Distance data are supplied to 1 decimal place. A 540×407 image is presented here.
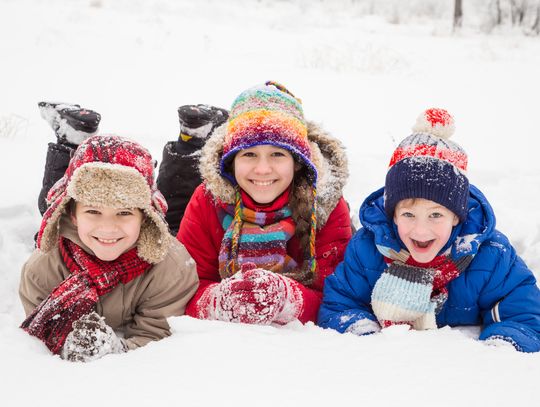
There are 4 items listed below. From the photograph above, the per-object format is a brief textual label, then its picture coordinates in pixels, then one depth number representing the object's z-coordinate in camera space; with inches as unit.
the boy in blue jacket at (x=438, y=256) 87.6
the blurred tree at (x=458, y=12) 639.1
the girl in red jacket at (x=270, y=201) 100.9
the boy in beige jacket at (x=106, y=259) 84.0
